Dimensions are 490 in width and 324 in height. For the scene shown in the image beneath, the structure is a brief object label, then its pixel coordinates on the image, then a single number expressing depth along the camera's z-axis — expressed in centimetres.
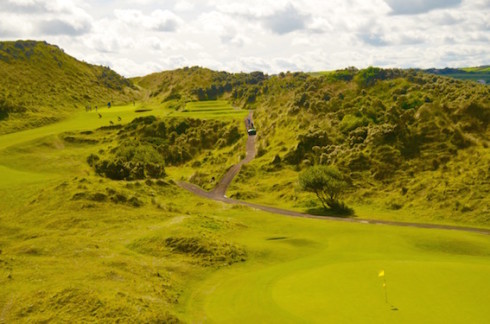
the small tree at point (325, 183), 8269
